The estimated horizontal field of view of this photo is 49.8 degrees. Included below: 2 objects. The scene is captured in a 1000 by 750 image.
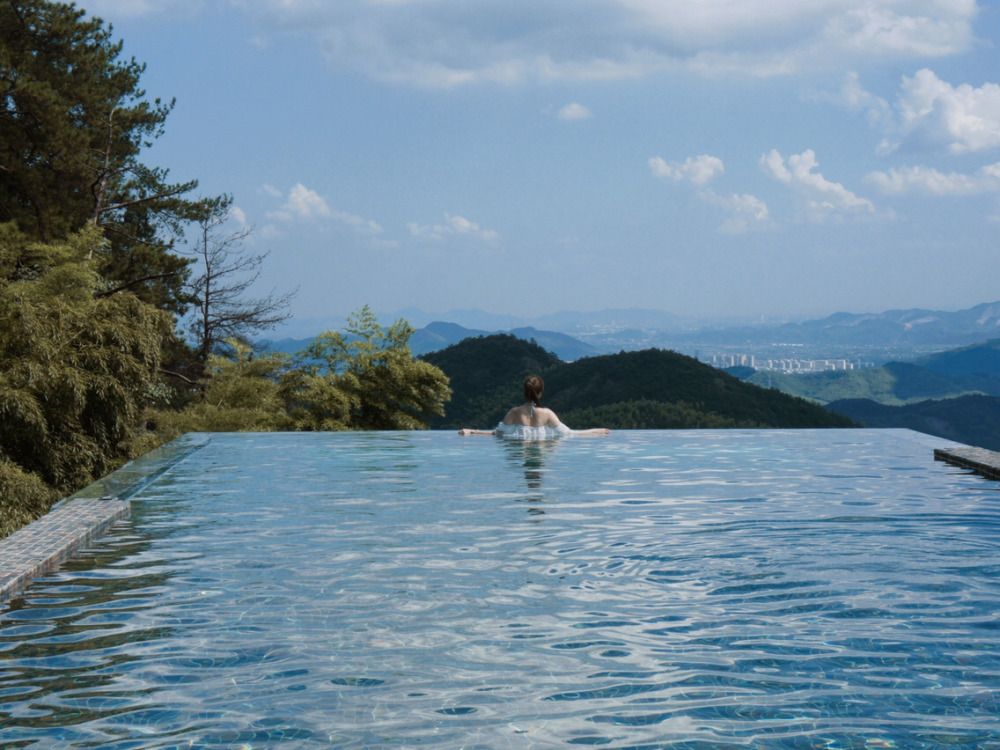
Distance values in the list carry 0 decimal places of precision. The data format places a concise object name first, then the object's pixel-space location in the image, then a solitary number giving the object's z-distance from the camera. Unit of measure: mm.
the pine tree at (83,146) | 24922
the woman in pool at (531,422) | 13250
